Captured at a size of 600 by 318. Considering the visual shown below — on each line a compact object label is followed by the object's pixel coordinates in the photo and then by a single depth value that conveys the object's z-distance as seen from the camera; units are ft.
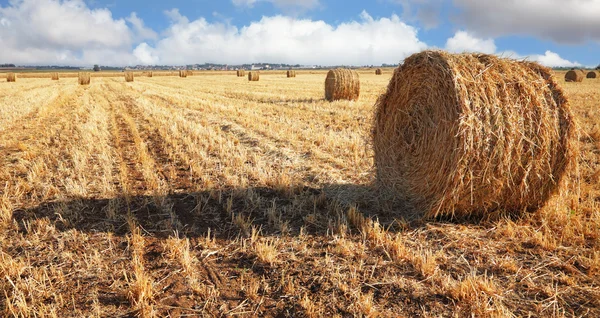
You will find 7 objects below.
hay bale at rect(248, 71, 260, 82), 123.66
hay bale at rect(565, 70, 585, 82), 109.91
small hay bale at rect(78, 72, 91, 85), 105.29
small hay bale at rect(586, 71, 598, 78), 130.93
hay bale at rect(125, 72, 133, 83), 126.31
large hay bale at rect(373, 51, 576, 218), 13.85
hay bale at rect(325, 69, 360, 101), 54.65
